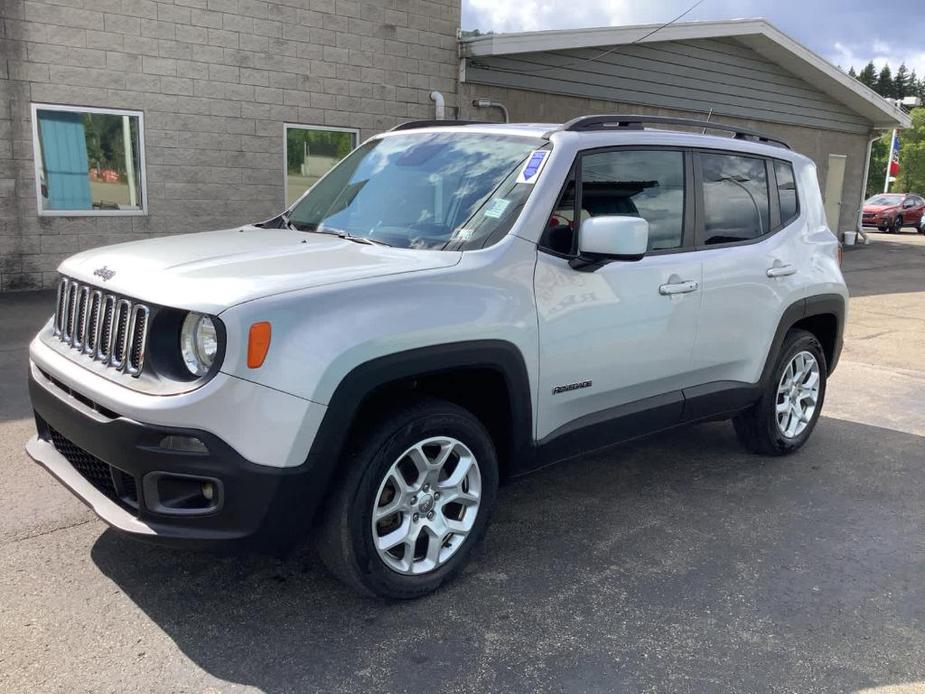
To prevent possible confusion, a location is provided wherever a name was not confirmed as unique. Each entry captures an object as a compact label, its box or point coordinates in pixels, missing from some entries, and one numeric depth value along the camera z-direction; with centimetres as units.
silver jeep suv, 268
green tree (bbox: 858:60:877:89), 10312
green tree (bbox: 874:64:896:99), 10375
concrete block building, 962
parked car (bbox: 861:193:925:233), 2934
